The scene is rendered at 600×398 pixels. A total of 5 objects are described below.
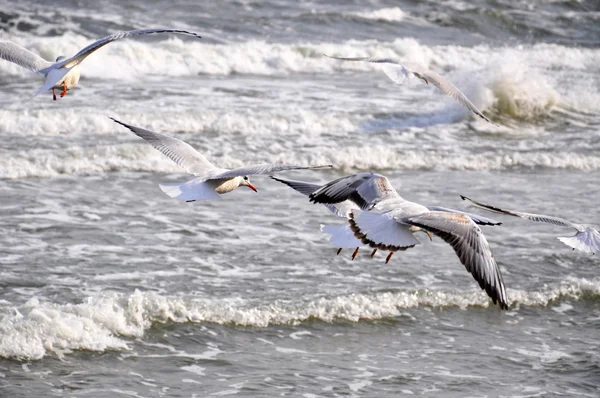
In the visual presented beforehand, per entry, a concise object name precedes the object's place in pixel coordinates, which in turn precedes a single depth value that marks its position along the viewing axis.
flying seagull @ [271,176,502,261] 11.70
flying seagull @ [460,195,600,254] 13.13
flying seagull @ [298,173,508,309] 11.26
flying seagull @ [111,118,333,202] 12.63
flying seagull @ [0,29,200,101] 12.85
